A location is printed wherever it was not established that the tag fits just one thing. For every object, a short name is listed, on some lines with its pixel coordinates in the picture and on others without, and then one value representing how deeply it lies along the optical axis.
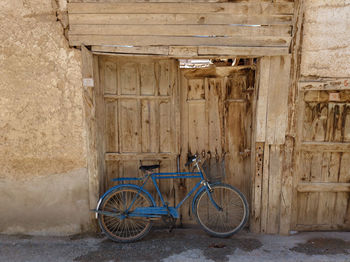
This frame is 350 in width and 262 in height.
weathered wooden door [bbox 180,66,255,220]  3.63
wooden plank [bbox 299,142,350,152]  3.52
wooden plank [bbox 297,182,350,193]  3.58
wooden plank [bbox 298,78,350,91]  3.22
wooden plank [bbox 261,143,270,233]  3.43
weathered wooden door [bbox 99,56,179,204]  3.58
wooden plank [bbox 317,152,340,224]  3.59
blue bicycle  3.38
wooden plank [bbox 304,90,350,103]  3.43
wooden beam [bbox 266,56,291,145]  3.26
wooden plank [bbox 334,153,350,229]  3.58
